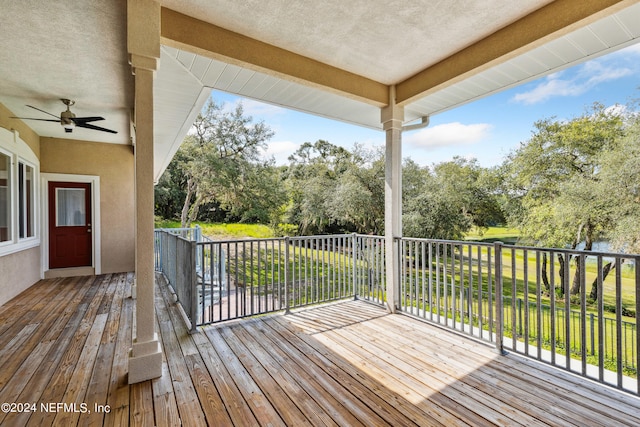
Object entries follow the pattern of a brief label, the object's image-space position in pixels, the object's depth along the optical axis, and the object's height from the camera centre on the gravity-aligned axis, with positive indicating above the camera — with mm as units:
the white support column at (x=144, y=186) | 2279 +226
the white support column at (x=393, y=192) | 3947 +287
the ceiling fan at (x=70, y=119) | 4027 +1313
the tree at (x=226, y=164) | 13555 +2368
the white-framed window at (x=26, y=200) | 4953 +273
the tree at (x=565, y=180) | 8711 +1090
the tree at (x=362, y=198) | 11859 +643
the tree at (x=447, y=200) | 11148 +510
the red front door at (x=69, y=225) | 6039 -200
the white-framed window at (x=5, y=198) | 4324 +260
